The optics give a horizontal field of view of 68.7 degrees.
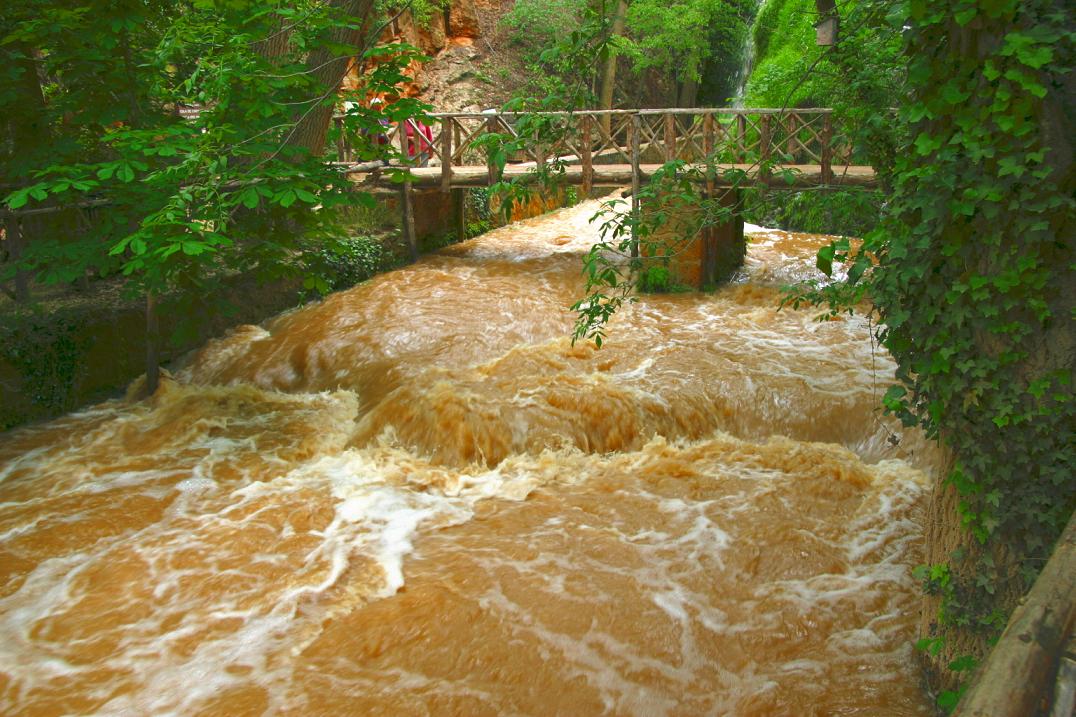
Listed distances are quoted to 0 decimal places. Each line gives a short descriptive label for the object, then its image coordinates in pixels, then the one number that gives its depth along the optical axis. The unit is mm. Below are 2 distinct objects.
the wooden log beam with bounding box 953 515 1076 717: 1657
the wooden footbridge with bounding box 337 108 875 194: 9445
